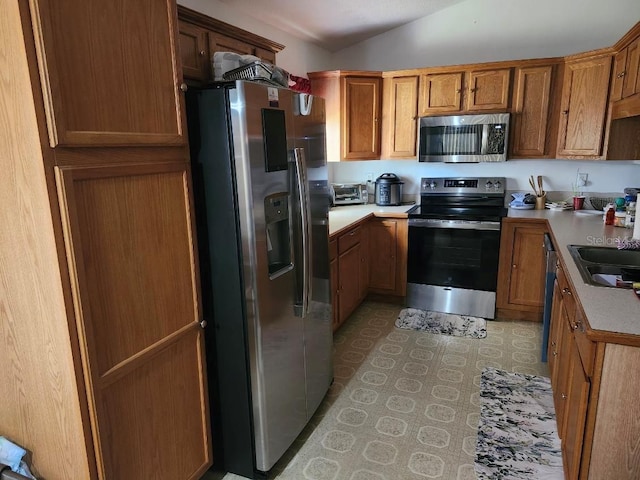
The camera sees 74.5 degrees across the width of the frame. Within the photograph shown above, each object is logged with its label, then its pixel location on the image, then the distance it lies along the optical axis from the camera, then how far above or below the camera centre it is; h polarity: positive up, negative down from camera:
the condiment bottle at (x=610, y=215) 3.00 -0.44
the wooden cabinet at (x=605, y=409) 1.40 -0.87
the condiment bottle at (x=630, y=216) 2.85 -0.43
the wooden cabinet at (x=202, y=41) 1.95 +0.58
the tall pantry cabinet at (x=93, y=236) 1.08 -0.23
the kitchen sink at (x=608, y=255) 2.26 -0.55
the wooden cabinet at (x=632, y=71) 2.58 +0.51
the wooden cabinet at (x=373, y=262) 3.44 -0.94
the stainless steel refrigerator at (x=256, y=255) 1.67 -0.43
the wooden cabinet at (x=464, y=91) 3.57 +0.54
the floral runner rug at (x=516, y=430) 2.00 -1.46
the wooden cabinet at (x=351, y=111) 3.85 +0.41
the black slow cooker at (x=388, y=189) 4.09 -0.32
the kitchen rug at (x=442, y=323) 3.43 -1.41
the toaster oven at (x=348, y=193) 4.21 -0.37
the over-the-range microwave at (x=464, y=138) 3.58 +0.14
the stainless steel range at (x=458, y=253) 3.55 -0.84
